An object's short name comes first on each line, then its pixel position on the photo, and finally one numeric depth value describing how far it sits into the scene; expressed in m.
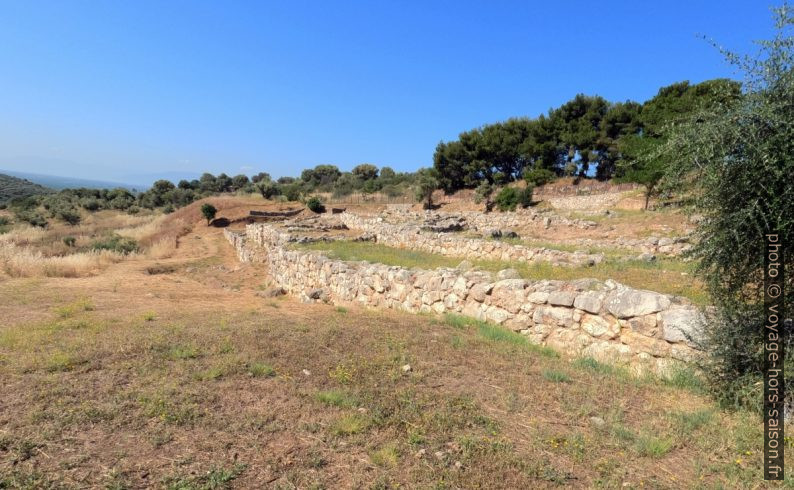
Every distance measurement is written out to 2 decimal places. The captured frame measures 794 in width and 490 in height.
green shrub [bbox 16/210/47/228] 33.06
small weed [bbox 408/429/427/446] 3.57
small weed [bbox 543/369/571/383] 5.06
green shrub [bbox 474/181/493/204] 38.81
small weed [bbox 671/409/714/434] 3.90
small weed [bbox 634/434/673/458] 3.49
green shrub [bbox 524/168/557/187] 38.84
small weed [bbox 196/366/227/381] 4.77
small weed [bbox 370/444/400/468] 3.28
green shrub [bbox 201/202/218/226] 32.41
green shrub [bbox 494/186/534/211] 34.91
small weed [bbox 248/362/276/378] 4.97
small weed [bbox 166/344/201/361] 5.46
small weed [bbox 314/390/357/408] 4.22
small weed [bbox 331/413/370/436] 3.70
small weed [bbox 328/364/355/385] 4.85
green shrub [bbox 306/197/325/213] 37.62
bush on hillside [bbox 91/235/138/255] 22.47
